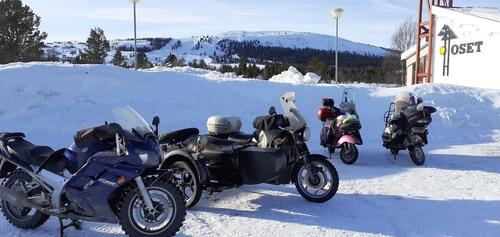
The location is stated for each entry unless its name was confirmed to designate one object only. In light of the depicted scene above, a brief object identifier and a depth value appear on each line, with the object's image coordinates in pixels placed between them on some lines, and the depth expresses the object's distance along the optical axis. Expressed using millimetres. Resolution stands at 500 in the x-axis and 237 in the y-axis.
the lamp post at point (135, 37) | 18056
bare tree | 42488
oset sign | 19953
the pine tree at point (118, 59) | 45109
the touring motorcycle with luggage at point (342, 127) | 9008
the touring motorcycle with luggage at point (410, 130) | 9094
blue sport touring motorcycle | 4609
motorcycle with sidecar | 6145
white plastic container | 6816
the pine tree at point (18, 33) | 35344
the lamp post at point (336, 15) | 19328
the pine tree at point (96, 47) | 41938
